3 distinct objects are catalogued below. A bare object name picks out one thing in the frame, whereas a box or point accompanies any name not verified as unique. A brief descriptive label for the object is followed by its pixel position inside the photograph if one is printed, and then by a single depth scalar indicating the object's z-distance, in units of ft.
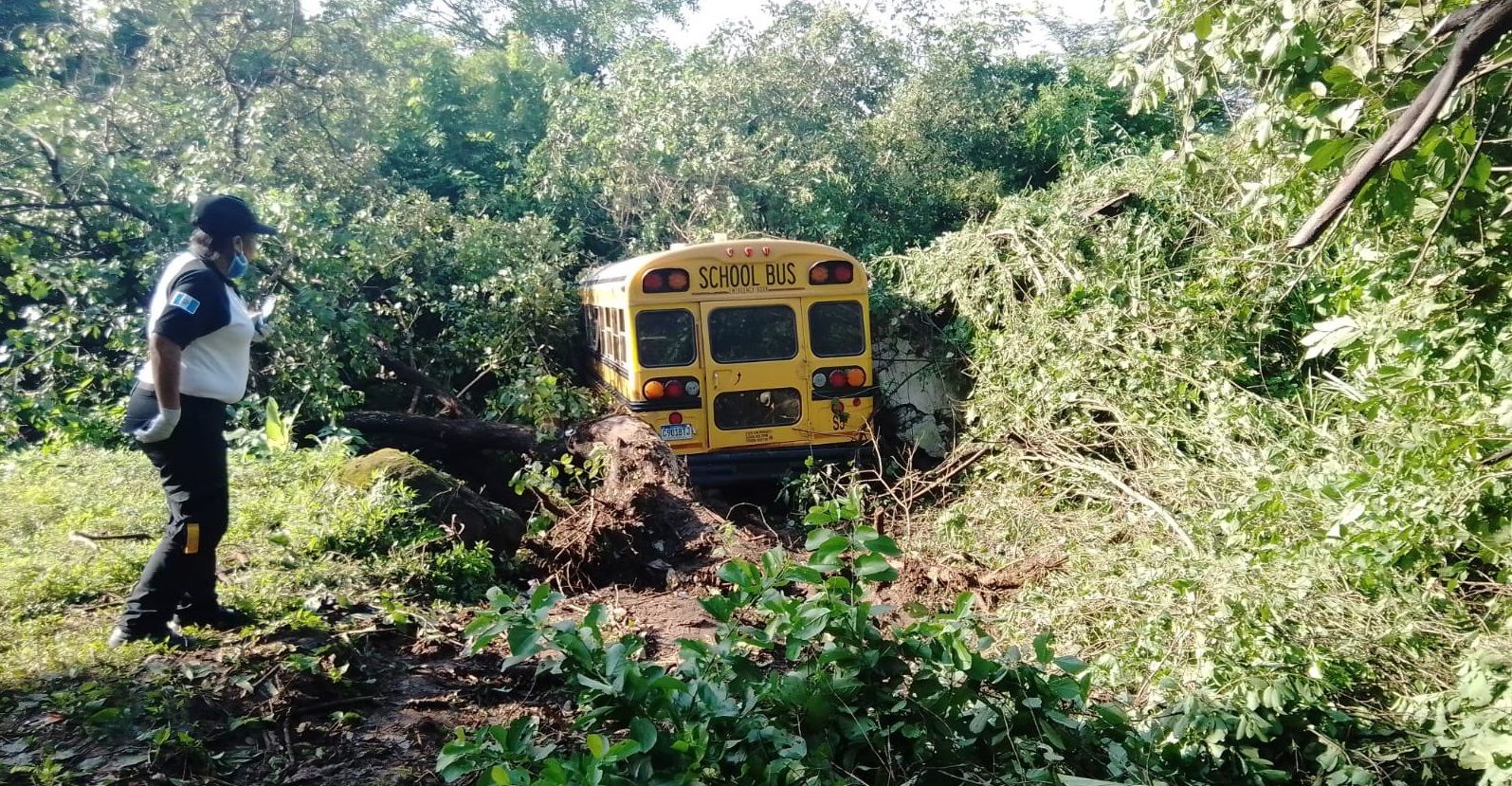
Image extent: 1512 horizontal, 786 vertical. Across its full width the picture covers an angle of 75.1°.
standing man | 12.01
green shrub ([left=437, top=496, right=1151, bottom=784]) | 7.82
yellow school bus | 24.38
